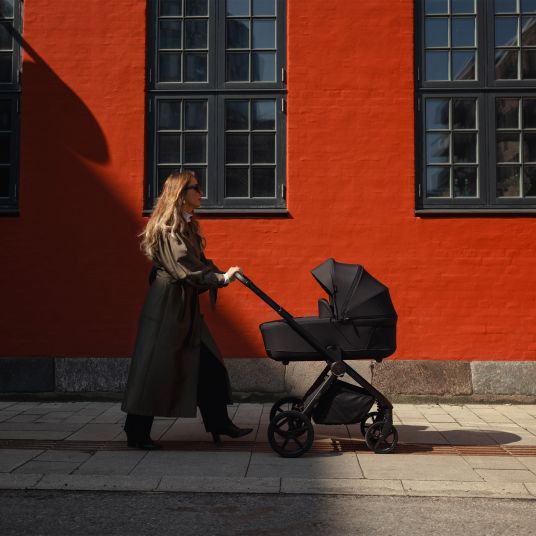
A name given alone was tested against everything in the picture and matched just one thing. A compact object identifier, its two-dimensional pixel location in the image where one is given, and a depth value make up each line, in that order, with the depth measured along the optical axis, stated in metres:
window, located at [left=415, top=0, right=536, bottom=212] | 8.37
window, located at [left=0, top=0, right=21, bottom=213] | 8.59
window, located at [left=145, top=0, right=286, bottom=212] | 8.50
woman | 5.62
